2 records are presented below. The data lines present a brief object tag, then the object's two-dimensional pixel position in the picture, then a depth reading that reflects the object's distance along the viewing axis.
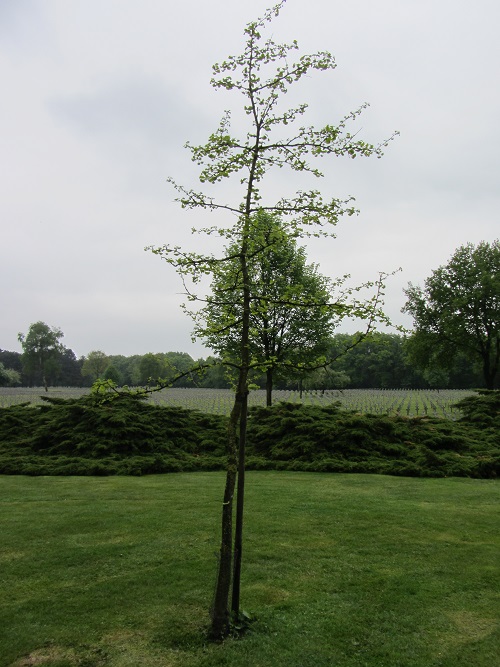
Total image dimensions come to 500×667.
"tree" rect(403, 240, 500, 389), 28.81
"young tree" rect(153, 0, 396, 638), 4.27
